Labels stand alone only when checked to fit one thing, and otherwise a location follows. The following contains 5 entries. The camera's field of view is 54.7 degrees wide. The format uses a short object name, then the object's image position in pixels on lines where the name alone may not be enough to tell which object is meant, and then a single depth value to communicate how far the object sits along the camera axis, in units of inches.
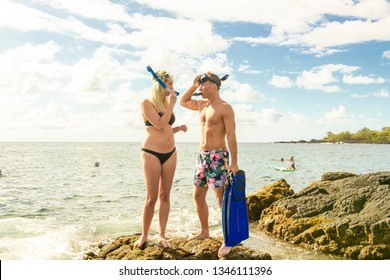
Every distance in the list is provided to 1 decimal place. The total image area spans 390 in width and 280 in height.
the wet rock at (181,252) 232.4
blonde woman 224.8
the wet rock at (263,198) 472.4
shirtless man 235.8
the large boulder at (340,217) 322.0
